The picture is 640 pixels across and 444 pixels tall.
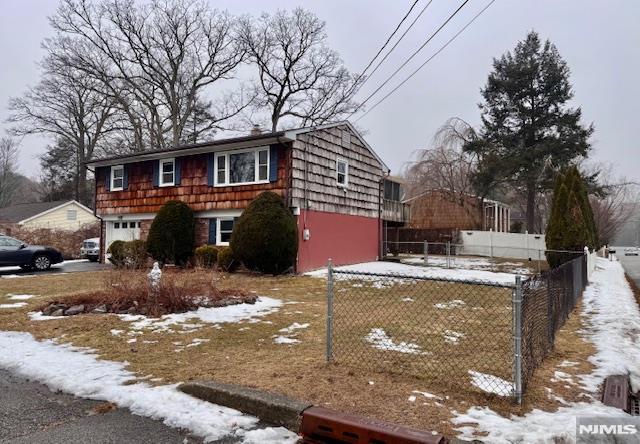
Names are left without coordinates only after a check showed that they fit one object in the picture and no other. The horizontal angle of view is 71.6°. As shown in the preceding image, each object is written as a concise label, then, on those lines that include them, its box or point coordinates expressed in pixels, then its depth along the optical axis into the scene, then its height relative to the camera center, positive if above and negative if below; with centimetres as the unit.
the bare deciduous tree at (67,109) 3228 +1023
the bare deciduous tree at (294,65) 3412 +1344
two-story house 1554 +199
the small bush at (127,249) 1642 -56
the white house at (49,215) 3127 +143
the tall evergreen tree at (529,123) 2939 +817
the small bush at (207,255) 1552 -69
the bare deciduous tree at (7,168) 4706 +717
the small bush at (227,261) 1495 -84
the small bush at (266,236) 1398 +2
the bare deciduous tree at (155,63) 3052 +1259
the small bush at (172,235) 1636 +2
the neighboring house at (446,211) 3106 +196
